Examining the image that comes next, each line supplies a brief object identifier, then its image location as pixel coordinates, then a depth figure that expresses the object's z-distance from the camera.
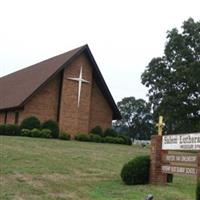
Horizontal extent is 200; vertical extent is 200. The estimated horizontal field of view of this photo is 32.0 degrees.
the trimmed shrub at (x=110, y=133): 27.68
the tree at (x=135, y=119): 73.42
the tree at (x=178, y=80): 32.13
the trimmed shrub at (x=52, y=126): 24.99
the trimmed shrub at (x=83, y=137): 25.45
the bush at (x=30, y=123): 24.79
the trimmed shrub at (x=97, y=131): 27.63
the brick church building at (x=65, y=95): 26.35
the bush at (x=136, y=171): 10.46
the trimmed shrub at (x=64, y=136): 24.83
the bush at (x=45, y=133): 23.74
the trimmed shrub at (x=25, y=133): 23.63
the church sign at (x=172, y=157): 9.30
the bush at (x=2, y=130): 23.91
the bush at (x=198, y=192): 7.30
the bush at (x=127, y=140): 26.46
